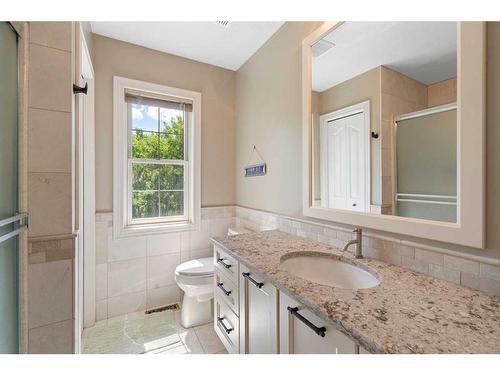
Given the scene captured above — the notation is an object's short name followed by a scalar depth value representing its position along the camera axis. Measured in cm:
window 207
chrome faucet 118
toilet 185
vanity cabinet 78
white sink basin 115
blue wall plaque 206
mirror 94
